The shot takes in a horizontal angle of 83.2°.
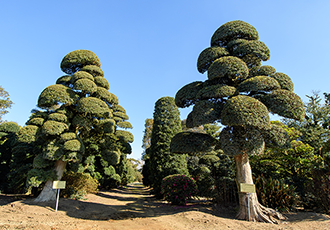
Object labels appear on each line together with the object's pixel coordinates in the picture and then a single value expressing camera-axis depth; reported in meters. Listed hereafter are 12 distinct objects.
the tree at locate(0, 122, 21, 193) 10.73
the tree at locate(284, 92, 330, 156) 9.37
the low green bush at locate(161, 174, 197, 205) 8.95
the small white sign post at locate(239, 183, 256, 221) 5.76
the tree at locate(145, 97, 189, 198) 11.92
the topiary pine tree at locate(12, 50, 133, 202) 7.71
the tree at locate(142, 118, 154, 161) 28.48
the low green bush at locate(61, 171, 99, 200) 9.32
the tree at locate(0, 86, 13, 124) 17.42
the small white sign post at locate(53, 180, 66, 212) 6.86
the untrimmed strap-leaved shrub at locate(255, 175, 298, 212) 6.77
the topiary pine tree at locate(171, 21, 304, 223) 5.77
